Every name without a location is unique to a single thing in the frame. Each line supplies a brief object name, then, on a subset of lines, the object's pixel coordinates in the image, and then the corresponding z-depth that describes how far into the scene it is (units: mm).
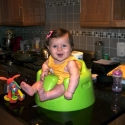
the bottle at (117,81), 1331
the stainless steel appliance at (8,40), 2912
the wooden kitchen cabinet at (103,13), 1504
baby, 989
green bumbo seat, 1028
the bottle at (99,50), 1978
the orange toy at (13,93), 1138
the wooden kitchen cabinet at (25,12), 2415
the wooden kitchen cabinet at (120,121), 1067
